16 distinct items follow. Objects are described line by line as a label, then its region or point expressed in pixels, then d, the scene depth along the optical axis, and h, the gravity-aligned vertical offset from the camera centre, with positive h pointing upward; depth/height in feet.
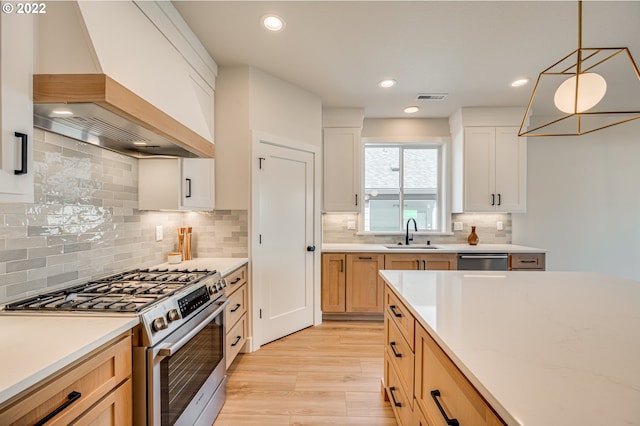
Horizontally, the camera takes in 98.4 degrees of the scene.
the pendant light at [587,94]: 4.27 +4.45
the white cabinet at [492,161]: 11.62 +2.27
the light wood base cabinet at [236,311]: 7.00 -2.65
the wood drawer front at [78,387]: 2.32 -1.74
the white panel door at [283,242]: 8.76 -0.94
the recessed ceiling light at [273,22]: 6.42 +4.55
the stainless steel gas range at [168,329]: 3.67 -1.83
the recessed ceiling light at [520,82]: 9.29 +4.54
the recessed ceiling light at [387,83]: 9.43 +4.55
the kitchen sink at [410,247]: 11.43 -1.41
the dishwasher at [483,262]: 10.68 -1.83
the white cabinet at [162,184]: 6.74 +0.72
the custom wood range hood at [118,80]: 3.40 +1.93
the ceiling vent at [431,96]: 10.46 +4.55
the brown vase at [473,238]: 12.14 -1.04
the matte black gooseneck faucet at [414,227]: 12.35 -0.66
